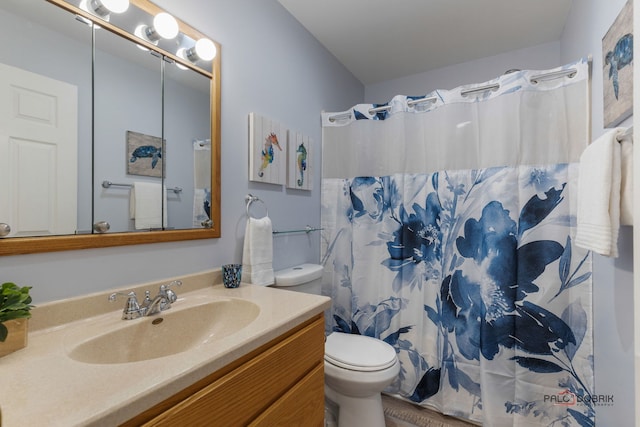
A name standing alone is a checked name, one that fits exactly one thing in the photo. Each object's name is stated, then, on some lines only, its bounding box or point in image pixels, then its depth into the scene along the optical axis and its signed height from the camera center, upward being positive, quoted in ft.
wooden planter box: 2.28 -0.99
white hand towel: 4.69 -0.64
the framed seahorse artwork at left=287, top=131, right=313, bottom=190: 6.19 +1.16
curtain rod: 5.01 +2.46
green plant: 2.24 -0.71
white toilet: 4.67 -2.57
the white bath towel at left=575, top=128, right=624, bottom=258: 3.28 +0.22
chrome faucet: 3.16 -1.01
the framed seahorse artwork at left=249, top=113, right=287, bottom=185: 5.08 +1.20
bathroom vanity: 1.75 -1.12
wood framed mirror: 2.89 +0.54
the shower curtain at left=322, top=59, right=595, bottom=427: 5.04 -0.61
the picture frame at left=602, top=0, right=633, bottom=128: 3.19 +1.79
